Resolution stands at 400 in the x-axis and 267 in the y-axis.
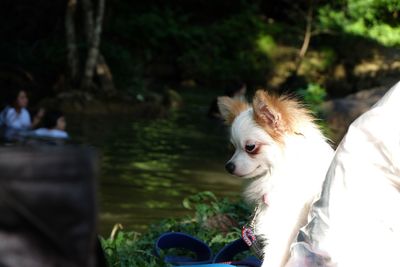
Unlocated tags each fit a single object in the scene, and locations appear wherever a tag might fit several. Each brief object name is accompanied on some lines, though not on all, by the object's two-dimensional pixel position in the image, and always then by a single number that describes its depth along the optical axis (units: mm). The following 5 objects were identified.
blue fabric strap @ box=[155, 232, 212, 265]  3867
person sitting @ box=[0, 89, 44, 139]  12060
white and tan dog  2990
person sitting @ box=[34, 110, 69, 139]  11211
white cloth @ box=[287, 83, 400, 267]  2082
